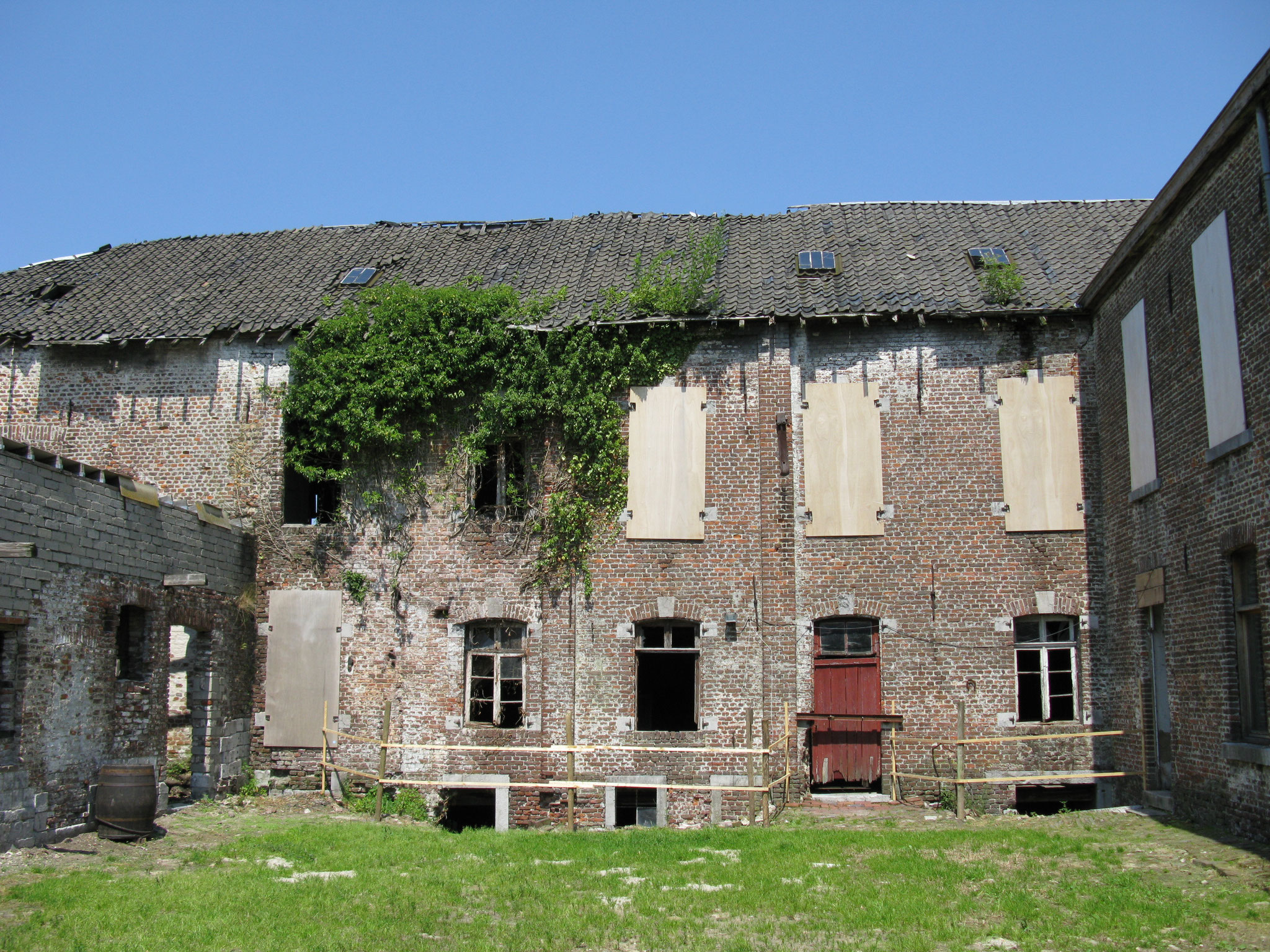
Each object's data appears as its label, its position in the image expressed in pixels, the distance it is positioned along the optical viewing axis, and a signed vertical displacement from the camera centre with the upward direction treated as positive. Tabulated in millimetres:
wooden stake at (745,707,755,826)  14040 -1161
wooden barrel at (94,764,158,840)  12391 -1706
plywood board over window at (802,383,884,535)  15961 +2906
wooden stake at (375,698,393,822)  14664 -1575
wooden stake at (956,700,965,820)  13867 -1416
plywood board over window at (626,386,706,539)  16141 +2881
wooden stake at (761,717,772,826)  13664 -1754
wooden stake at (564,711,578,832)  14164 -1159
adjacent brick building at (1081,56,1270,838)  10984 +2076
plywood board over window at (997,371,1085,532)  15750 +2961
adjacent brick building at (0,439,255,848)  11883 +236
